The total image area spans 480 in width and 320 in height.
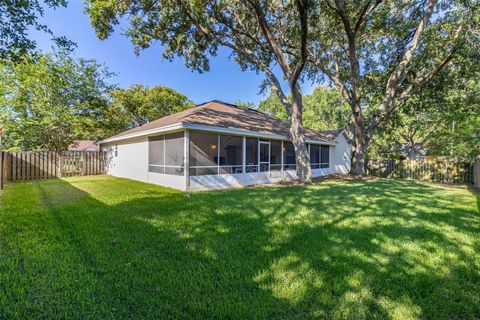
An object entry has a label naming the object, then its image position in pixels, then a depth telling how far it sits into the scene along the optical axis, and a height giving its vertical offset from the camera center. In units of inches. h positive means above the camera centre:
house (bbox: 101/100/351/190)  363.9 +16.2
